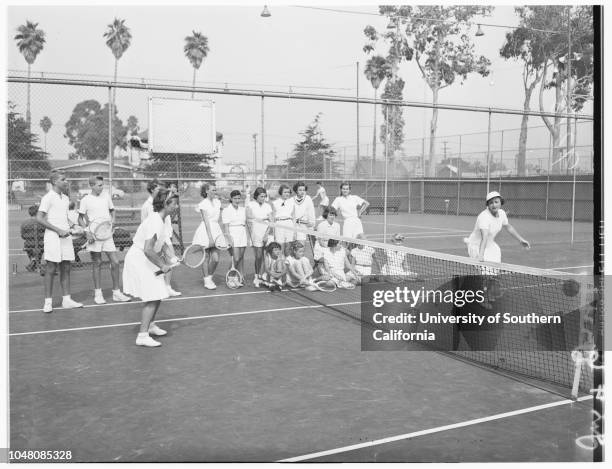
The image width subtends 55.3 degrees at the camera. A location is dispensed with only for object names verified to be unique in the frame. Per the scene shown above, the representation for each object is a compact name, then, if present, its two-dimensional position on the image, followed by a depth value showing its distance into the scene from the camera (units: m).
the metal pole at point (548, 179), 27.43
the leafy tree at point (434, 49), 33.62
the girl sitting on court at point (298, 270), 10.03
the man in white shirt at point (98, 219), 8.93
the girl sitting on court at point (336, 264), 10.09
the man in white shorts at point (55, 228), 8.04
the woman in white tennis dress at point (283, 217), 10.32
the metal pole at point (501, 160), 28.68
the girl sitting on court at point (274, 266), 10.00
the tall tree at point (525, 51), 31.34
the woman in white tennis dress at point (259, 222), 10.25
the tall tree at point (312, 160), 24.12
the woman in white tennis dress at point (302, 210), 10.67
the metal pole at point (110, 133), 10.81
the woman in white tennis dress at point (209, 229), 10.02
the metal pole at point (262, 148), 11.61
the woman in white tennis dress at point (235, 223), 10.03
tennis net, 5.56
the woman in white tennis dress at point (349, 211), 10.66
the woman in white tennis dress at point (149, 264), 6.30
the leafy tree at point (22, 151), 19.09
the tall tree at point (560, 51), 27.89
